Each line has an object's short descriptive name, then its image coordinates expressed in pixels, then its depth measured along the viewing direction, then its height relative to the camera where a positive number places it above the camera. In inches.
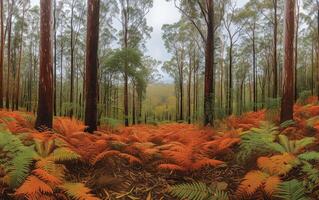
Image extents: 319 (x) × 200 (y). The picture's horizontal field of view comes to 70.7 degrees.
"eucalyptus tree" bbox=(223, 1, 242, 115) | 900.7 +340.9
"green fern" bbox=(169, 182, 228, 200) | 125.6 -51.2
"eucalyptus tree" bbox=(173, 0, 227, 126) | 324.2 +46.2
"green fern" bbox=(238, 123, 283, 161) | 166.6 -32.5
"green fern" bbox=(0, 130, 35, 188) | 128.7 -35.0
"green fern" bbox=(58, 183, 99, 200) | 122.4 -49.3
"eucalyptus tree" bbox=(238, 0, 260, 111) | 905.6 +358.2
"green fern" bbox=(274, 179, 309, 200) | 116.0 -46.2
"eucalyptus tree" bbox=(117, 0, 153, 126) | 798.3 +297.6
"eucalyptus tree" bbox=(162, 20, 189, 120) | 1084.2 +302.0
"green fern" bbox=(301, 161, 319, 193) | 129.0 -44.1
